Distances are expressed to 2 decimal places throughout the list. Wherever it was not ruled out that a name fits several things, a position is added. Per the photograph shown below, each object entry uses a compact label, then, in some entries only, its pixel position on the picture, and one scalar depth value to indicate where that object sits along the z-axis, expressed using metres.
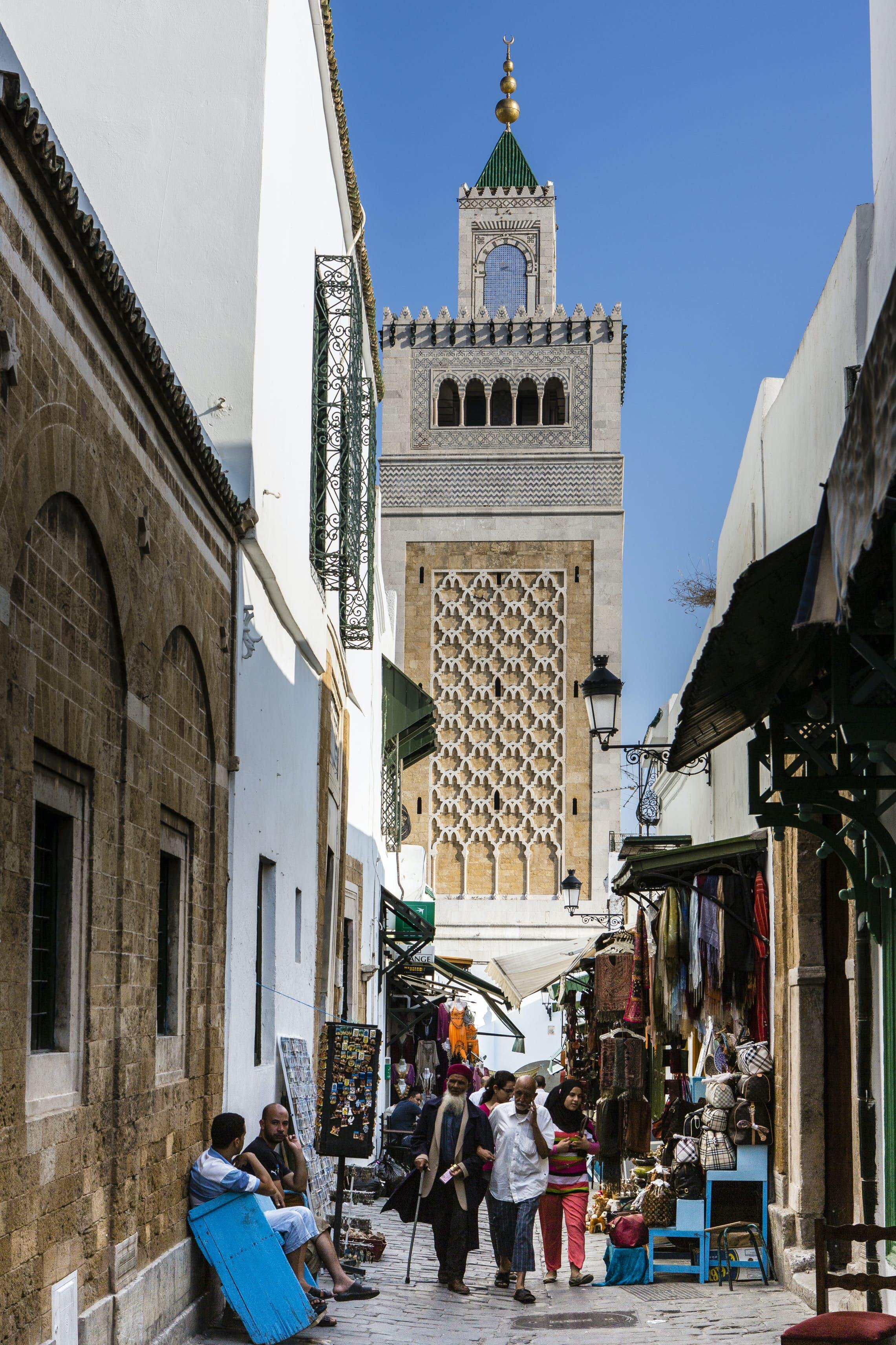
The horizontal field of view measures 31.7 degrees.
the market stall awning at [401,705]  23.09
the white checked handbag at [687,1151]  9.33
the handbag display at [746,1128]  9.38
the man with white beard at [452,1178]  9.56
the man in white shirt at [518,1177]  9.68
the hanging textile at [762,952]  10.43
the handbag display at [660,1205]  9.31
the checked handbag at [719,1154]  9.36
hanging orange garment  26.47
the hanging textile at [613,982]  16.38
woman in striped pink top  9.90
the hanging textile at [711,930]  11.17
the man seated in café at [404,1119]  14.84
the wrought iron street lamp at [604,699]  12.76
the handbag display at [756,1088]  9.55
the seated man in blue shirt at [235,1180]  7.36
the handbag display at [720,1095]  9.51
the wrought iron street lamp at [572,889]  21.95
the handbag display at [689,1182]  9.26
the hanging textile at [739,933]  10.77
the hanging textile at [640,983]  14.40
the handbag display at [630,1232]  9.50
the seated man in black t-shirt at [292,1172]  8.18
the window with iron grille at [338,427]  13.12
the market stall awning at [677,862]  10.34
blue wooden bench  6.98
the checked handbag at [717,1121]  9.43
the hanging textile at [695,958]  11.48
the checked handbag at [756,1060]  9.75
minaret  36.50
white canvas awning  19.50
